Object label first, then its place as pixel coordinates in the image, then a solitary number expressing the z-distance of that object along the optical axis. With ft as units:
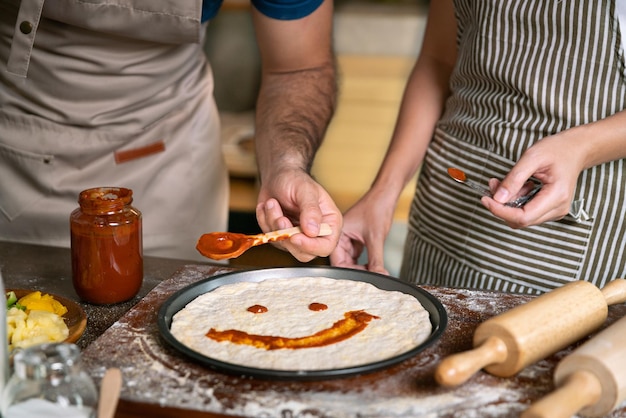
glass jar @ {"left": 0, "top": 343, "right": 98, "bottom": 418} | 2.77
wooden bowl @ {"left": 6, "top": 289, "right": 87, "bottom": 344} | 3.76
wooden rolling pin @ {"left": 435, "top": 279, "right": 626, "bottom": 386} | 3.13
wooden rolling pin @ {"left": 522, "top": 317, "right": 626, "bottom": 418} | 2.88
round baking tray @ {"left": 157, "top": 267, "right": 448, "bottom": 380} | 3.20
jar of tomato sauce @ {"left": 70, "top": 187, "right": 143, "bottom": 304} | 4.18
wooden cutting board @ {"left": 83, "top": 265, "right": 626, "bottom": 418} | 3.08
